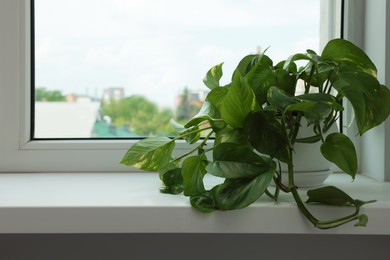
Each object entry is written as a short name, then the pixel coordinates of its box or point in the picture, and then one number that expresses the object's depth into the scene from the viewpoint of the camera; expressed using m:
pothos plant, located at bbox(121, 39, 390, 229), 0.79
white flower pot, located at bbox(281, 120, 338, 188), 0.94
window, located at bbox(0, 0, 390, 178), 1.15
